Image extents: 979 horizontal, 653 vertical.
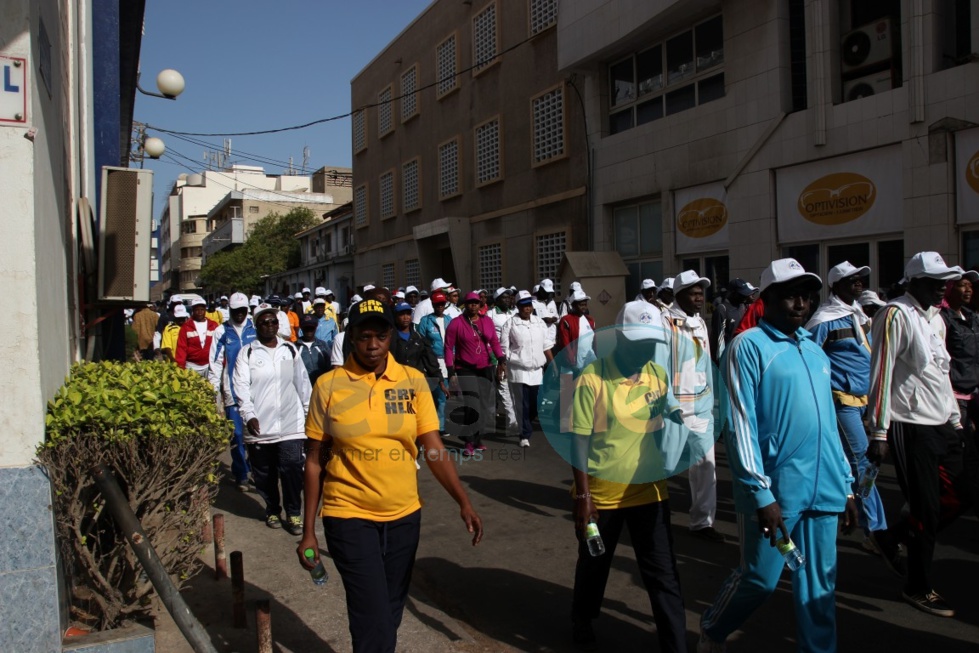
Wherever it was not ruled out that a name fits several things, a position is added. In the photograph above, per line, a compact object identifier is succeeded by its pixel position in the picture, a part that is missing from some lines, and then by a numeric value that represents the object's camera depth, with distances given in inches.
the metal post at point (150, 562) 132.7
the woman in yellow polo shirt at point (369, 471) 132.4
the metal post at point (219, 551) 207.8
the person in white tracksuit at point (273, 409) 251.3
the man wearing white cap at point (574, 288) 436.1
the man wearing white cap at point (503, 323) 409.7
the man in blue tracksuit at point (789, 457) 133.4
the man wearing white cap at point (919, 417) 178.9
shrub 143.6
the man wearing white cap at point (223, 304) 837.8
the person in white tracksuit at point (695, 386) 197.3
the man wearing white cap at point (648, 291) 410.3
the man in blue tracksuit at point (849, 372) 220.2
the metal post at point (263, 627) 149.0
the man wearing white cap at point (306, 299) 710.8
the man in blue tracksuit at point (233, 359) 313.3
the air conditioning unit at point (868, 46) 480.7
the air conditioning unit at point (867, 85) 487.0
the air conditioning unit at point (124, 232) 230.5
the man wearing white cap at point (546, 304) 511.8
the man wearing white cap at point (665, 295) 371.9
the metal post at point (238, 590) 176.2
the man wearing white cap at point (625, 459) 150.3
